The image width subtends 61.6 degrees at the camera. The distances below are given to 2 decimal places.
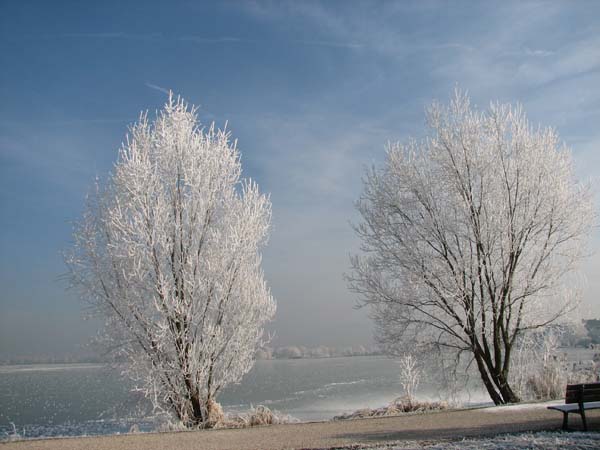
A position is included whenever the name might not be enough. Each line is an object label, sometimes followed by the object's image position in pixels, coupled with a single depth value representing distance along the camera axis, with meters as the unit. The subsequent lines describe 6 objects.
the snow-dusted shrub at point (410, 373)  15.08
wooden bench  8.43
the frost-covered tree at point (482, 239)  13.82
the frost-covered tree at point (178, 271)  12.30
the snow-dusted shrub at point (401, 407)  14.05
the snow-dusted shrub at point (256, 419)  11.73
